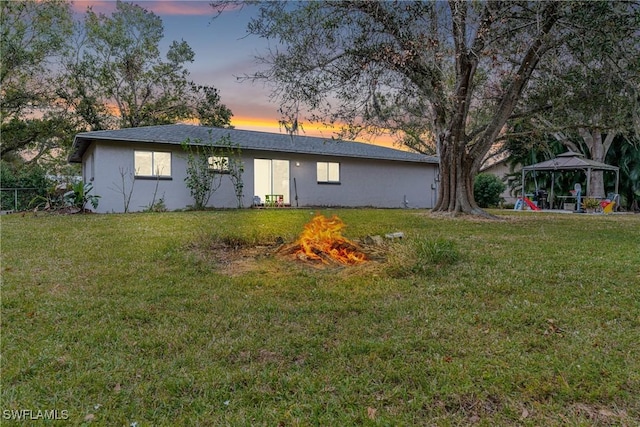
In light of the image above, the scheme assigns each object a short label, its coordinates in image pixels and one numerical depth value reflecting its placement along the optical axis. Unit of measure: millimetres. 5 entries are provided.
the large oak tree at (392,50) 7230
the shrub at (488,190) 21531
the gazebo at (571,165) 16219
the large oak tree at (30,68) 19750
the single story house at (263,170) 13797
